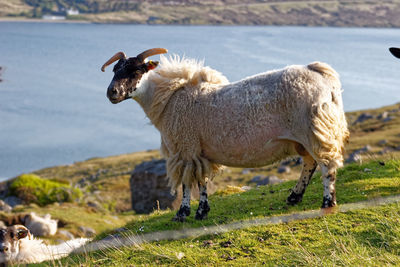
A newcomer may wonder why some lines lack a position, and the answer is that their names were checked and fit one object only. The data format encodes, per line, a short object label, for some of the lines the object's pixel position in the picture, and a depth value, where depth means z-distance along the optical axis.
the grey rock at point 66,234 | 19.64
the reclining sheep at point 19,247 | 9.77
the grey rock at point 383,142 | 46.74
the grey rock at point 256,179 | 42.86
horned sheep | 7.92
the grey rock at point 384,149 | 41.56
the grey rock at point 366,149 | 44.21
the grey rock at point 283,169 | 47.92
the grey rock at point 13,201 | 27.49
